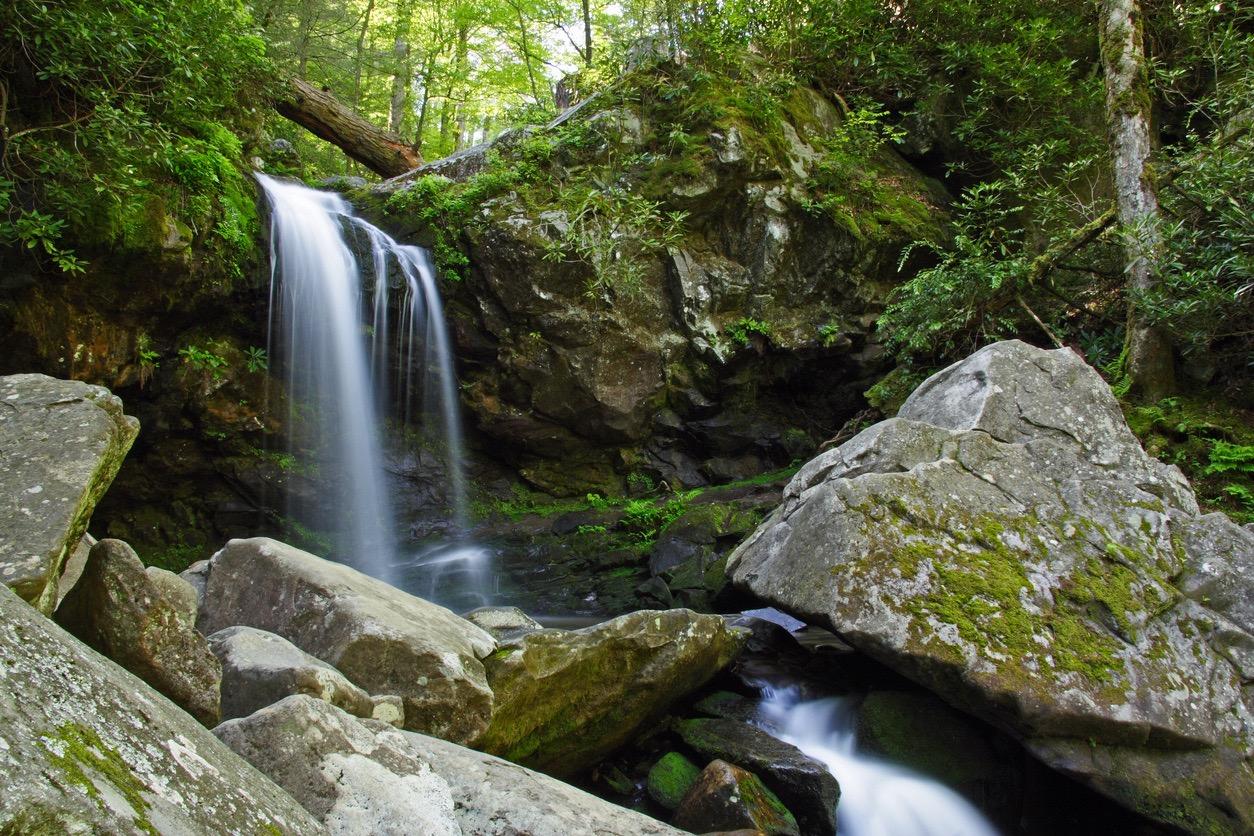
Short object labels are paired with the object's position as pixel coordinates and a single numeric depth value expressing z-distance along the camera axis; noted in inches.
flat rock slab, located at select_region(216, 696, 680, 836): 81.0
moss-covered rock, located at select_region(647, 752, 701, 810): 161.8
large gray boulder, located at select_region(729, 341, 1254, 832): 152.7
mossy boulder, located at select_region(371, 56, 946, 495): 419.8
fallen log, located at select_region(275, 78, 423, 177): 495.8
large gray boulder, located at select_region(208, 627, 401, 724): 107.1
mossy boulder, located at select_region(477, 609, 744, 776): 154.1
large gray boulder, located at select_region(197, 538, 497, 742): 132.9
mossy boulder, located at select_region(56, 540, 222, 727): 98.9
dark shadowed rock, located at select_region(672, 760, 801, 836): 143.5
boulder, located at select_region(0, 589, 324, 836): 45.9
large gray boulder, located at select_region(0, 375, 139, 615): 97.4
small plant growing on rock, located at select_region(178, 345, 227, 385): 338.6
